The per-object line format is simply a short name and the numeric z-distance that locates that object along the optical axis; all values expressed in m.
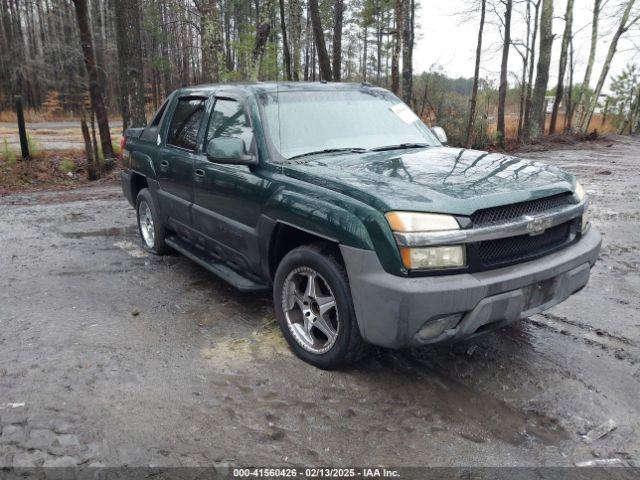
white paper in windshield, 4.66
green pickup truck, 2.82
